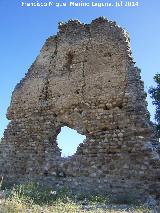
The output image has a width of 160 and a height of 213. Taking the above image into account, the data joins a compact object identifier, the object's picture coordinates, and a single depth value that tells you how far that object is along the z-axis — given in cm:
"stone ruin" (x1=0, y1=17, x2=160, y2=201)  494
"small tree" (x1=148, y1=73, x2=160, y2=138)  999
